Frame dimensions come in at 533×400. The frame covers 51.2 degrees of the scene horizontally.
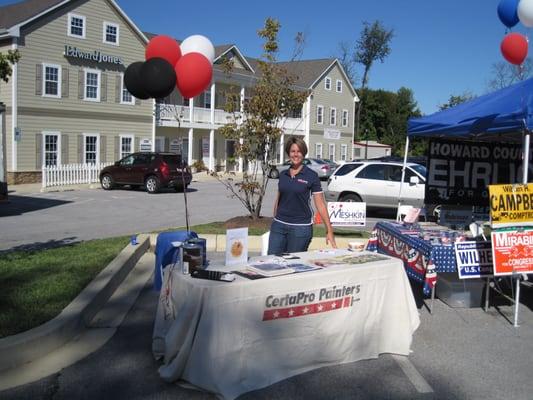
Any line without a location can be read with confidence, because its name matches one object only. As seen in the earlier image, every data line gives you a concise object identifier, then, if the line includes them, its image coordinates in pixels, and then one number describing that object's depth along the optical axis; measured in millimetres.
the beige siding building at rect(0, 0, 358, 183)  24344
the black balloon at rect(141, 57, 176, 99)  5828
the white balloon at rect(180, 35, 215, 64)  6965
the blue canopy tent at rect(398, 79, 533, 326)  6520
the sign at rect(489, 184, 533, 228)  6000
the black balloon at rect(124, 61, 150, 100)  5996
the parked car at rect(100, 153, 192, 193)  22625
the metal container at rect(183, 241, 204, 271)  4543
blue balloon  7094
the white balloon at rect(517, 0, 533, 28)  6504
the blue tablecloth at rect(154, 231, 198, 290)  6758
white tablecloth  4090
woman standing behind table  5855
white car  15094
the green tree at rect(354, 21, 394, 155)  65125
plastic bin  6793
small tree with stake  12211
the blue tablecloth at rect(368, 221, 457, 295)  5844
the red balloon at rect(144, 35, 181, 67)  6551
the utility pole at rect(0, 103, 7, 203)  16609
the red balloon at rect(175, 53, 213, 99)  6340
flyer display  4828
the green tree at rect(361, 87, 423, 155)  68188
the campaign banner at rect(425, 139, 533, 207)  8961
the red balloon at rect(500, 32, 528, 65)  7262
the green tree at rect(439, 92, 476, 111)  47938
